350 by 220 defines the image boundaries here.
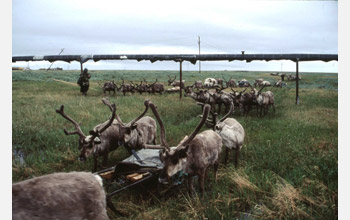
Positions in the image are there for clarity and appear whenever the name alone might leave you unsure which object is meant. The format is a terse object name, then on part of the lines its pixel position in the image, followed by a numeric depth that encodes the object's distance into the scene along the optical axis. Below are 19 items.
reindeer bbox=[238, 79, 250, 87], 39.94
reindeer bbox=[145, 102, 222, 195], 4.39
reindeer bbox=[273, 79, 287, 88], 36.47
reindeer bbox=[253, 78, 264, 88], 40.92
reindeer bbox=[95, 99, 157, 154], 6.96
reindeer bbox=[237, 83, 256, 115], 13.65
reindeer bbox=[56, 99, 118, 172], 5.85
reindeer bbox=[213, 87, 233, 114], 14.67
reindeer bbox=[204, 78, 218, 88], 37.14
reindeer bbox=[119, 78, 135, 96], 24.70
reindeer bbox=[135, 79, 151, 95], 25.31
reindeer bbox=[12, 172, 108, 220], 2.69
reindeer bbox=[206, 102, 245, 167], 6.72
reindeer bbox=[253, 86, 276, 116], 13.62
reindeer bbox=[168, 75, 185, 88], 33.53
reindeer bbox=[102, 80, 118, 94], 23.57
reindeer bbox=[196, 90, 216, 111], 15.48
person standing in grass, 18.87
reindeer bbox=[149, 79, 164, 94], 25.25
